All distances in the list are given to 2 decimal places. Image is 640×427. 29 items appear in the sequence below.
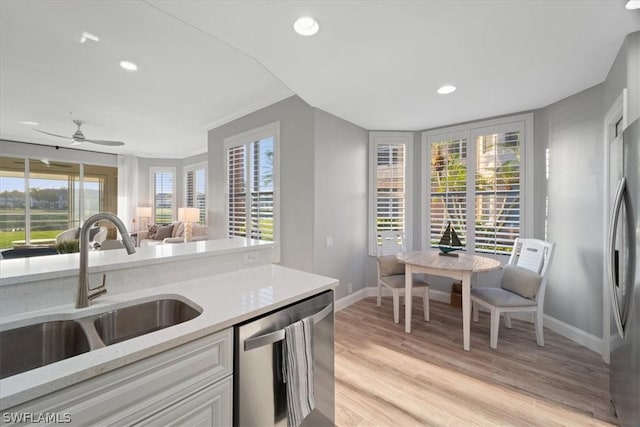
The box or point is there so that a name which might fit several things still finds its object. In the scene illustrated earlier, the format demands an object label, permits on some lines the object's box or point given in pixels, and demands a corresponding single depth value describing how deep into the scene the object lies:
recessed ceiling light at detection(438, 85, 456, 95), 2.53
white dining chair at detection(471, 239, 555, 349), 2.38
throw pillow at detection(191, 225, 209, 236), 5.68
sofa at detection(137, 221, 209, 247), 5.70
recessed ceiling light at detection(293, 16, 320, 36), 1.64
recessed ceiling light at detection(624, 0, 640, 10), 1.45
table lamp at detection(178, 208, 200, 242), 5.55
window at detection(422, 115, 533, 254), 3.16
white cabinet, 0.69
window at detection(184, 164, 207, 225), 6.88
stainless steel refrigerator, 1.31
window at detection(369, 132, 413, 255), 3.90
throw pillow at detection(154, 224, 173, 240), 6.19
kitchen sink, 0.96
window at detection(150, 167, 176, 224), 7.56
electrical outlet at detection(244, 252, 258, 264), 1.79
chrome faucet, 1.08
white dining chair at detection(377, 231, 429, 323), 2.96
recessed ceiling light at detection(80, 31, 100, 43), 2.18
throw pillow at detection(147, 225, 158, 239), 6.38
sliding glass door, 5.63
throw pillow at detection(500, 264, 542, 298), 2.40
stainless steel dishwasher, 1.04
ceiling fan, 4.29
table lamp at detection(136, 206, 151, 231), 7.11
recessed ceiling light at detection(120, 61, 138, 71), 2.64
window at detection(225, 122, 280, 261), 3.51
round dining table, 2.42
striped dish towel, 1.17
